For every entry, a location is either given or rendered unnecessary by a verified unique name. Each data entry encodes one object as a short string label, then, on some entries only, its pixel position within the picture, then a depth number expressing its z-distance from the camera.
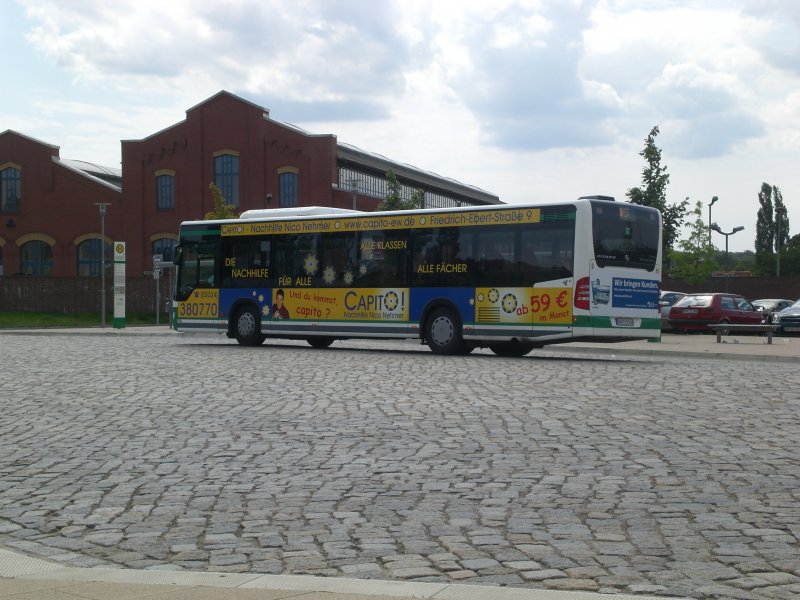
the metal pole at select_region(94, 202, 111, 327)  47.16
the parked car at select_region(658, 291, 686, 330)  41.57
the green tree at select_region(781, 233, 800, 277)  128.88
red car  38.44
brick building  67.31
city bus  22.66
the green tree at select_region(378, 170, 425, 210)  61.38
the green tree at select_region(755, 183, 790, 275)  134.25
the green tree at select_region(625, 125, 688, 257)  46.16
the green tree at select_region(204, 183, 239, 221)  60.22
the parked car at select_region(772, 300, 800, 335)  38.91
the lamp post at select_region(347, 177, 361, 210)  59.59
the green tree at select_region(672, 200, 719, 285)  67.69
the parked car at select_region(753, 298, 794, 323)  50.17
